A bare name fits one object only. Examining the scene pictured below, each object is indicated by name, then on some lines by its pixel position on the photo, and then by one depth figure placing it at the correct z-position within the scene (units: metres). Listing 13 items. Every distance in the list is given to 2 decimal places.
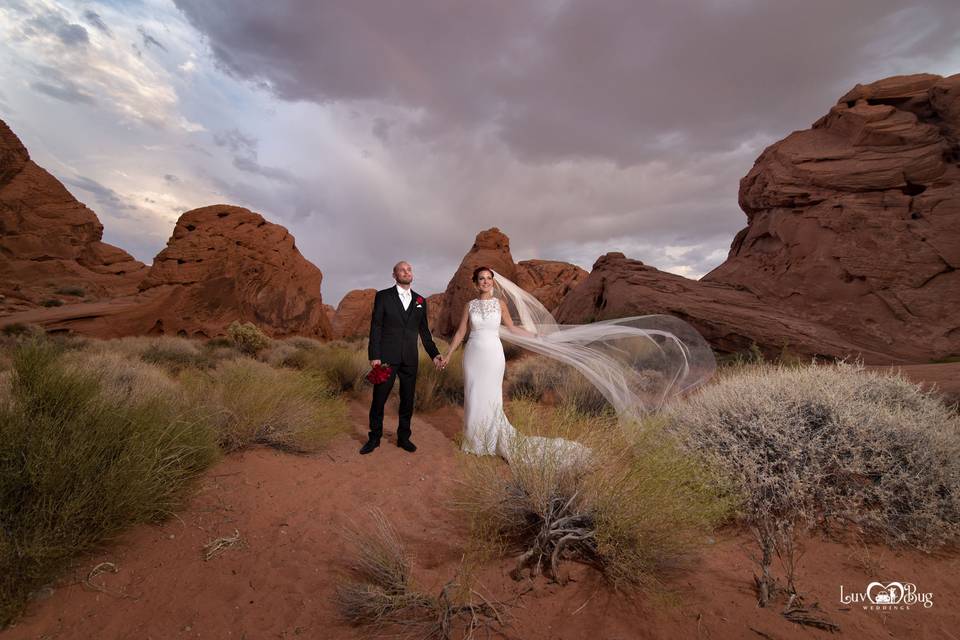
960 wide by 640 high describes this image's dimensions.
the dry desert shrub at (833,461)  3.31
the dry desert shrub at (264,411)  4.55
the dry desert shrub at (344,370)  8.56
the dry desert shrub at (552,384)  7.30
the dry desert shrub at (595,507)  2.65
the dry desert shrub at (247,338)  13.85
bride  5.17
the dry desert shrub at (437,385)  8.17
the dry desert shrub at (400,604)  2.23
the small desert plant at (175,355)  9.02
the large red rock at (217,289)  15.17
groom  5.35
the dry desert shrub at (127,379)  3.91
